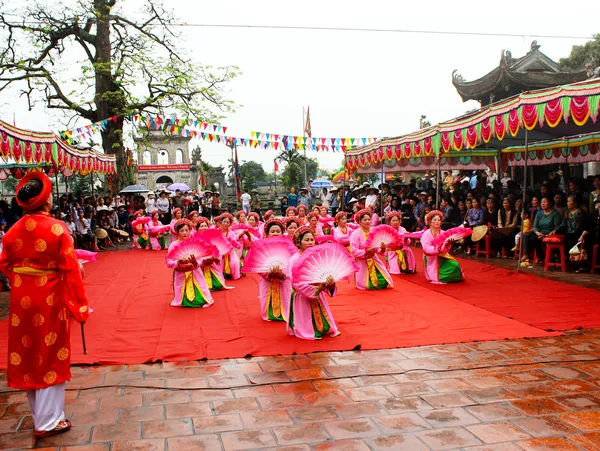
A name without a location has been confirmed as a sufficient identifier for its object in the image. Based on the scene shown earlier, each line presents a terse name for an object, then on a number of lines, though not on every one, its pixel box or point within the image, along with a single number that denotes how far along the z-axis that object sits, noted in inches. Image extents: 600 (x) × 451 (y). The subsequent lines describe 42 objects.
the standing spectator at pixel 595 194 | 372.5
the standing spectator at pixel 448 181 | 753.3
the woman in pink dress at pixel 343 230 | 347.6
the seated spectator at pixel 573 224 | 332.8
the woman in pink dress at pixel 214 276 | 311.4
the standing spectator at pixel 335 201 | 795.4
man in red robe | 133.0
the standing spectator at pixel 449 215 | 472.4
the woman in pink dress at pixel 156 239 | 530.5
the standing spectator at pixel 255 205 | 915.0
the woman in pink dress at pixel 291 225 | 259.0
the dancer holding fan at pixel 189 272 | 266.2
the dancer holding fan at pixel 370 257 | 304.3
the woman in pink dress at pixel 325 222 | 465.4
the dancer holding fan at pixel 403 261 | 359.3
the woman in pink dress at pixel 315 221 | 398.9
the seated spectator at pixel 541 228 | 352.5
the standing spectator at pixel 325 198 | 892.2
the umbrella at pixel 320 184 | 1103.6
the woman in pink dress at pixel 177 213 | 452.8
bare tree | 700.0
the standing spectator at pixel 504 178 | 560.2
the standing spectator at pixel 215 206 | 745.6
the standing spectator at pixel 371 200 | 636.6
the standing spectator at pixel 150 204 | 698.3
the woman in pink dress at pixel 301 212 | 437.3
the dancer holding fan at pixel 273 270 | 227.8
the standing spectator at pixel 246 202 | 862.5
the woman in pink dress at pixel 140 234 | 540.7
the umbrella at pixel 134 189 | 700.0
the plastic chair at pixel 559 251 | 339.0
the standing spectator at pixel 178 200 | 686.5
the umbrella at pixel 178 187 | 884.6
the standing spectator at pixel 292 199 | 808.9
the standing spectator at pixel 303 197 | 780.9
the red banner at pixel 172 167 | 1636.3
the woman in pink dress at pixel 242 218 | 386.9
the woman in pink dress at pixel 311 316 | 206.5
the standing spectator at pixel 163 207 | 682.5
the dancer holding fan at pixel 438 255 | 314.5
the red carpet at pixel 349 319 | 198.7
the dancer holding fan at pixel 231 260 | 350.6
